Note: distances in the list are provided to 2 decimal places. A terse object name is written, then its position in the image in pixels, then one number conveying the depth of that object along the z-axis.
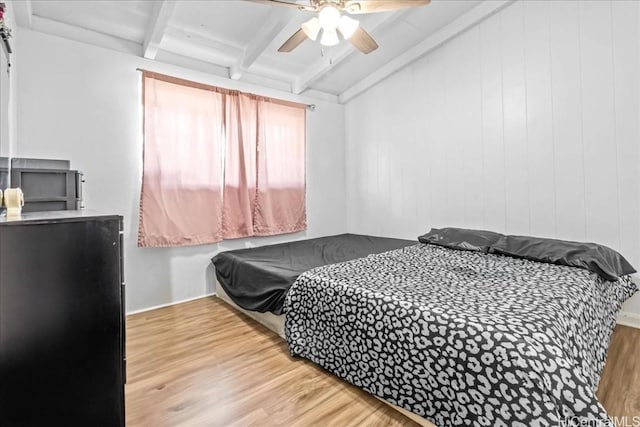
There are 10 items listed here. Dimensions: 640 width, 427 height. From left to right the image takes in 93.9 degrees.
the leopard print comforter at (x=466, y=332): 1.09
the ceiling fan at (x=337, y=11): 1.89
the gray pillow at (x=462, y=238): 2.69
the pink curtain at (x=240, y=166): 3.38
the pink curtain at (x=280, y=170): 3.64
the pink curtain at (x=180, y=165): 2.88
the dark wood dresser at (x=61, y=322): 0.96
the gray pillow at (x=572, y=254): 2.03
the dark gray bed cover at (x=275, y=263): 2.31
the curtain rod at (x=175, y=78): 2.82
